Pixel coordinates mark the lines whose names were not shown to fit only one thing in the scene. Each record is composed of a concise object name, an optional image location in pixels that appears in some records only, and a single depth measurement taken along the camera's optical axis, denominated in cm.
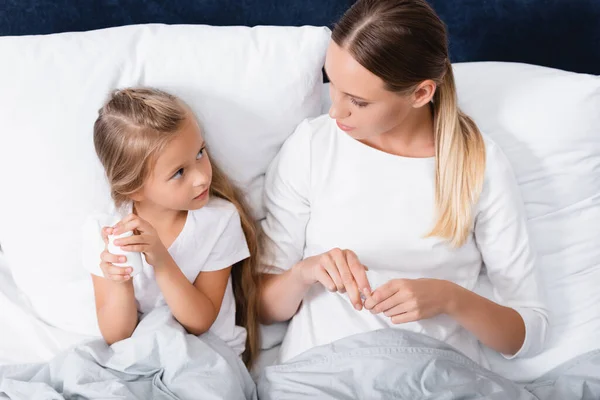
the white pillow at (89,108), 137
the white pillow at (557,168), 147
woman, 133
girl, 126
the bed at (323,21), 149
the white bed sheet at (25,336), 135
